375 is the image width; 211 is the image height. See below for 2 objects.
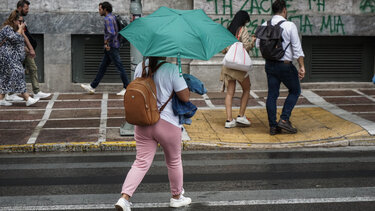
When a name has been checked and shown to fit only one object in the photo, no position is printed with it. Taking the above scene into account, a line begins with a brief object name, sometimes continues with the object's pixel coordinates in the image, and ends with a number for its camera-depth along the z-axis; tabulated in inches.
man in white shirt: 358.0
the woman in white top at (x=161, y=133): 214.7
